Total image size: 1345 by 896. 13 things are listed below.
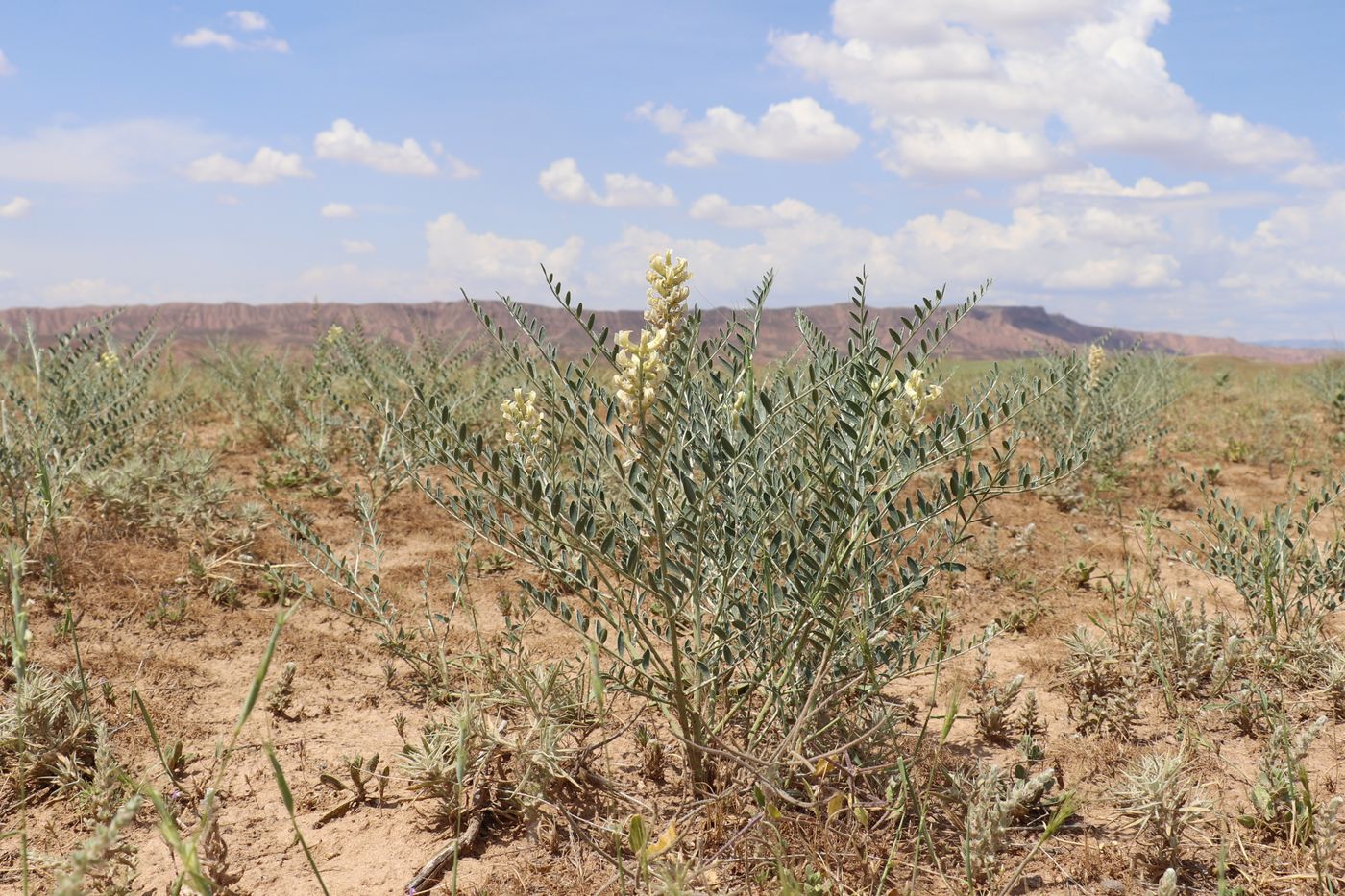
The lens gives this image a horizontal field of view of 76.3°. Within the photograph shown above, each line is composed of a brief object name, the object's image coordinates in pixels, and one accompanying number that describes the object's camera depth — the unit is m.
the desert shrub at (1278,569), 2.86
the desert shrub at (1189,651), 2.73
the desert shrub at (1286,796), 1.98
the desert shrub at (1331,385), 7.75
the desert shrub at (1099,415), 5.71
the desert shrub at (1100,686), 2.58
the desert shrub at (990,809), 1.86
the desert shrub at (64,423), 3.48
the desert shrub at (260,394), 5.88
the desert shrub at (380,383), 4.86
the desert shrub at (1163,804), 1.95
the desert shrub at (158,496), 3.94
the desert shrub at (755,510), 1.74
